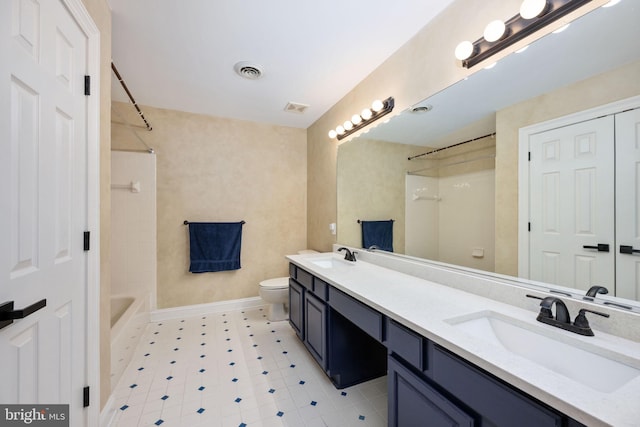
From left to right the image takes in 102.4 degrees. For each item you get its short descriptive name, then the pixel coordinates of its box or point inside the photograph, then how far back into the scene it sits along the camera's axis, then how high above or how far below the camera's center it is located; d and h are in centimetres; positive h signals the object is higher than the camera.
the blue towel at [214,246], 300 -40
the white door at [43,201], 81 +4
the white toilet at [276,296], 277 -91
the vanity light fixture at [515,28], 107 +85
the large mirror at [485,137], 95 +43
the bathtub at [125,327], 182 -99
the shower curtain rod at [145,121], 252 +95
